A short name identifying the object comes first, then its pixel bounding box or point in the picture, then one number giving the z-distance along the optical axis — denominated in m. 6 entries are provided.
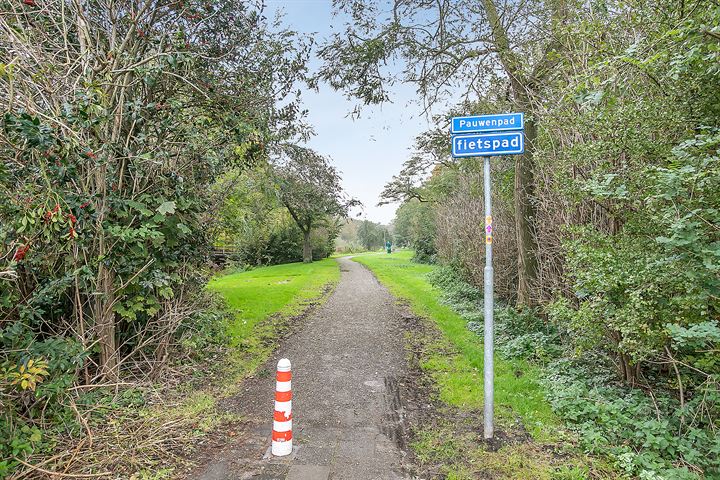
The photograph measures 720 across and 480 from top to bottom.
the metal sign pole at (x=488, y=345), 3.89
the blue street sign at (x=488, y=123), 3.79
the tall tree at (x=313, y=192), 22.34
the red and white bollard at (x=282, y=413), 3.63
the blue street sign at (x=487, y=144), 3.76
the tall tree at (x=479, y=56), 6.95
